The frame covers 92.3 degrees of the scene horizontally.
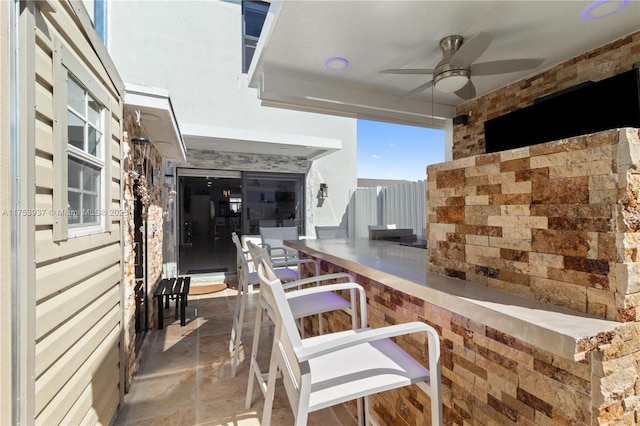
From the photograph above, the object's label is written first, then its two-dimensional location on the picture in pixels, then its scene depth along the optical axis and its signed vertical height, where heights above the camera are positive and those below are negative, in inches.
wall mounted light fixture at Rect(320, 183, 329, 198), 283.4 +19.3
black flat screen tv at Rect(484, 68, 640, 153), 117.0 +42.1
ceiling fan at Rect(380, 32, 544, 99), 111.0 +55.9
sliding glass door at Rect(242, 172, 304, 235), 269.0 +9.8
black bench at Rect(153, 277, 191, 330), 156.0 -41.8
